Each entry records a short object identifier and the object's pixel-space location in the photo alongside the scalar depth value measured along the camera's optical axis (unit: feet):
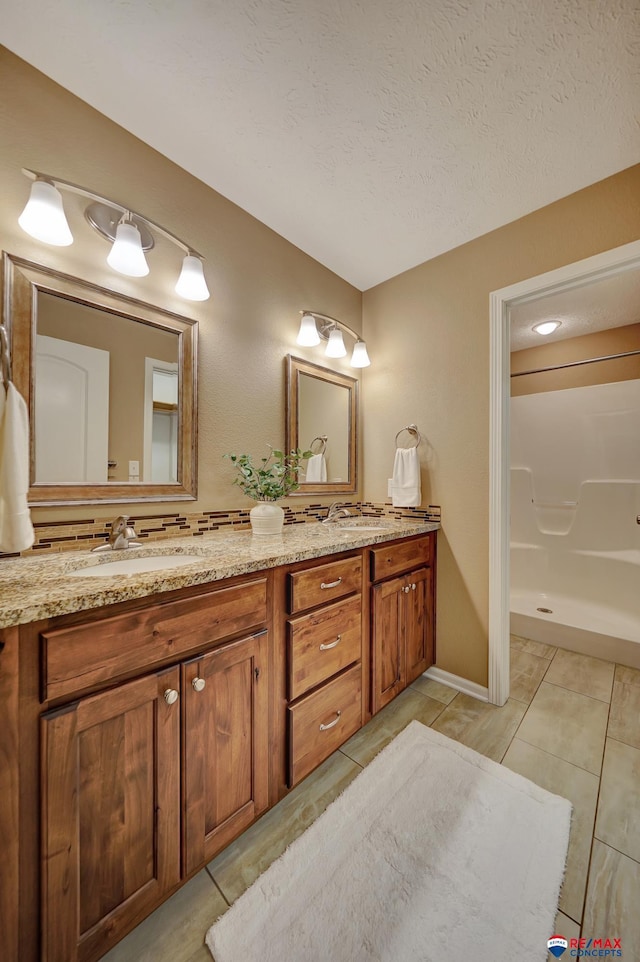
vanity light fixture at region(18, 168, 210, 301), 3.60
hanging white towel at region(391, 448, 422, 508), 6.78
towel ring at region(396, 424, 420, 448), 6.98
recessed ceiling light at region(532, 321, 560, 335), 8.85
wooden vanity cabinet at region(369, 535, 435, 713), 5.19
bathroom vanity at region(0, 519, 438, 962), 2.30
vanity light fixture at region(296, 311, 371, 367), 6.49
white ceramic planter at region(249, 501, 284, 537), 5.18
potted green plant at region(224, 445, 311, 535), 5.20
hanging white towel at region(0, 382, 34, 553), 2.69
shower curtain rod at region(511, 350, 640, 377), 8.54
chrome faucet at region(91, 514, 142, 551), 4.03
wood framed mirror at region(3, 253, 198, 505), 3.77
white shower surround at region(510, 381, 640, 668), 8.23
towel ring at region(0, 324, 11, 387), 2.67
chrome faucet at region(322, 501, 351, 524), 6.86
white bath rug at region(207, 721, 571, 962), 2.83
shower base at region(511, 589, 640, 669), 6.90
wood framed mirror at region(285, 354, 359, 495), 6.54
